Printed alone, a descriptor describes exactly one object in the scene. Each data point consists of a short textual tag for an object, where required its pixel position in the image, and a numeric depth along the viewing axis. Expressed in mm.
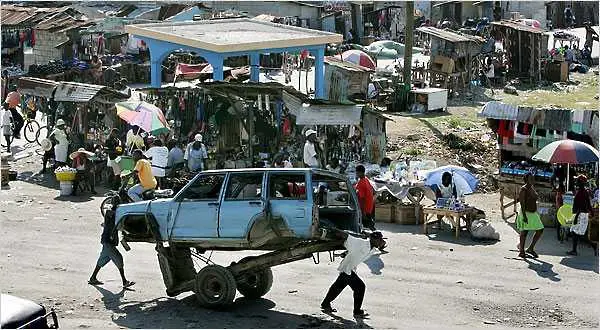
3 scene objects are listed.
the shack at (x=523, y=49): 37406
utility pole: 31406
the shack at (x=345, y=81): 30391
